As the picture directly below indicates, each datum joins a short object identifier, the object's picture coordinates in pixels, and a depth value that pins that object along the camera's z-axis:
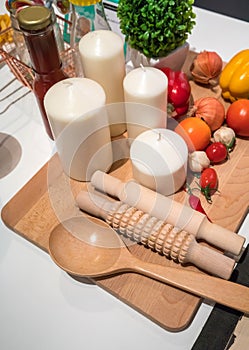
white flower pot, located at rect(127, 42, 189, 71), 0.84
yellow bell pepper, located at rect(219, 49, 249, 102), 0.82
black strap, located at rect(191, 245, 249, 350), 0.54
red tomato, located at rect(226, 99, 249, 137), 0.77
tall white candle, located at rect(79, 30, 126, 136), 0.70
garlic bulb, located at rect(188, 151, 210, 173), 0.73
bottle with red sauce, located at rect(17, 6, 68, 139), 0.62
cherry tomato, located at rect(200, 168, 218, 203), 0.70
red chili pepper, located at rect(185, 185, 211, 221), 0.68
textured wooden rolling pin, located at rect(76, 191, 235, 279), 0.58
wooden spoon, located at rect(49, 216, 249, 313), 0.55
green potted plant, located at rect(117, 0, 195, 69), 0.75
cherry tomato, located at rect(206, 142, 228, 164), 0.74
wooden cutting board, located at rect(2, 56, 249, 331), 0.58
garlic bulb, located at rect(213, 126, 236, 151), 0.76
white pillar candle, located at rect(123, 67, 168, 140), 0.69
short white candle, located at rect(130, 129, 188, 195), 0.67
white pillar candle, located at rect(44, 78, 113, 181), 0.65
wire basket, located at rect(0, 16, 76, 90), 0.86
